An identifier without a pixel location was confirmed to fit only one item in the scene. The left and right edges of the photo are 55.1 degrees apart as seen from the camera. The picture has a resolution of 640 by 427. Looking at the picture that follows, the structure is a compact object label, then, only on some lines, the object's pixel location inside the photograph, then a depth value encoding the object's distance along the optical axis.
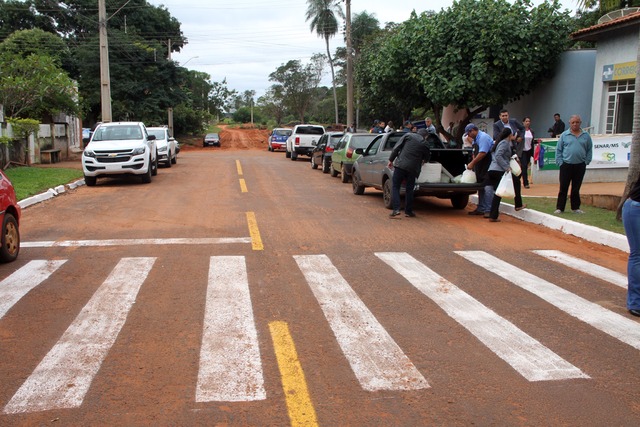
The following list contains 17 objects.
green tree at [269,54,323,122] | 76.50
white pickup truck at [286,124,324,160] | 30.59
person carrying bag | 11.02
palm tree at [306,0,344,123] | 55.78
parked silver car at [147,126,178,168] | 24.56
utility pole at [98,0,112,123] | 24.72
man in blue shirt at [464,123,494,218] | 11.68
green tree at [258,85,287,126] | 80.19
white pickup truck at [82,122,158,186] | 17.34
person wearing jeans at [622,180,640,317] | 5.79
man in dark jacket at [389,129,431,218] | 11.41
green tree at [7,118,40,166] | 21.25
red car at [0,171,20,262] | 7.75
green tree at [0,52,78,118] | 22.97
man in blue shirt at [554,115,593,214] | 11.03
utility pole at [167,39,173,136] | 49.94
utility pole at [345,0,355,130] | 31.39
